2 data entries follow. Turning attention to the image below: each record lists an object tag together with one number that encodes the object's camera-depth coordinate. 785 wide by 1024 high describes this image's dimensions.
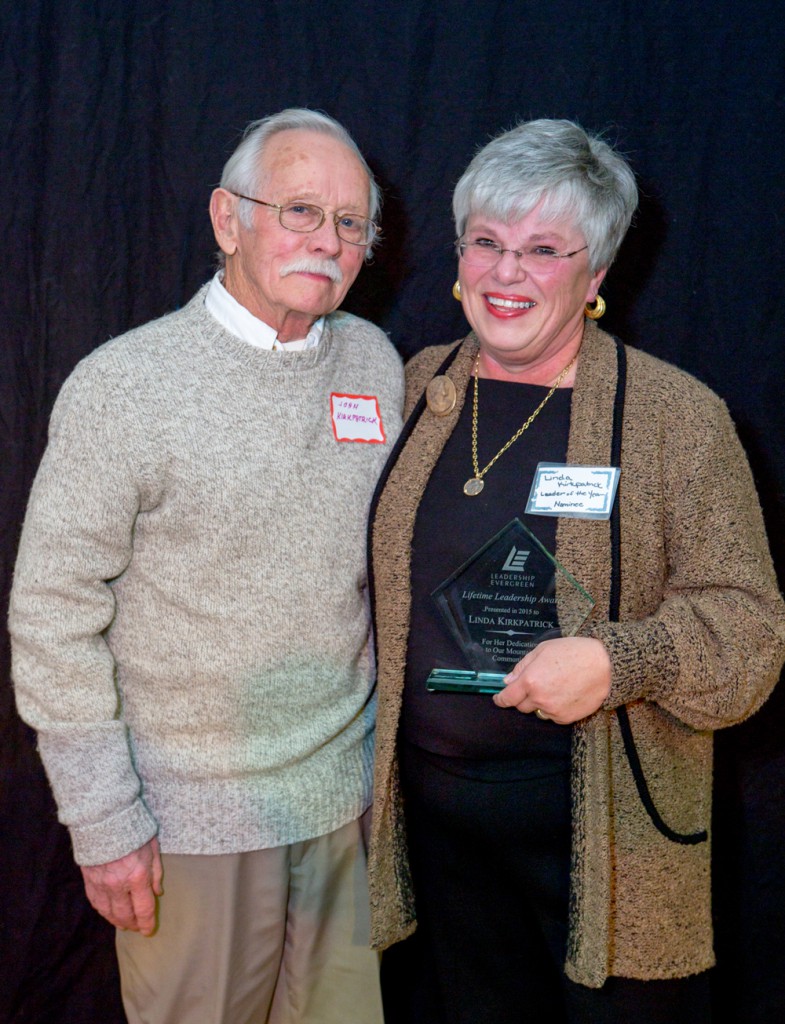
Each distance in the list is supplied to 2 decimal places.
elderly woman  1.57
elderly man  1.61
